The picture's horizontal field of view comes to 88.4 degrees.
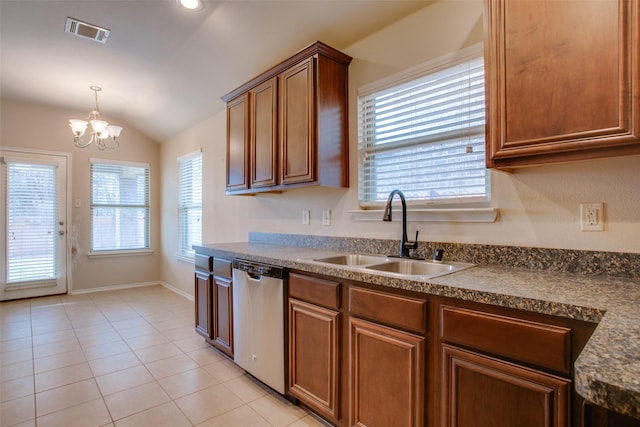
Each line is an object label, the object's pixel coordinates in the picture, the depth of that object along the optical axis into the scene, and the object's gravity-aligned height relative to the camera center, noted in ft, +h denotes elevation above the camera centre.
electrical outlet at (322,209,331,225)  8.90 -0.10
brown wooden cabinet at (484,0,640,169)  3.88 +1.72
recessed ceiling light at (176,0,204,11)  8.18 +5.31
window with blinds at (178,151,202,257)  15.55 +0.57
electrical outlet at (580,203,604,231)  4.88 -0.07
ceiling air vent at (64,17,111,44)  9.29 +5.38
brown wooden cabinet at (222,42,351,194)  7.78 +2.36
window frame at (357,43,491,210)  6.16 +2.33
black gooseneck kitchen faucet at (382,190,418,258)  6.55 -0.37
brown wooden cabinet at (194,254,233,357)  8.65 -2.48
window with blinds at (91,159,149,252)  17.17 +0.45
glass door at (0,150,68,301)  14.84 -0.47
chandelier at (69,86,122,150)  11.09 +3.00
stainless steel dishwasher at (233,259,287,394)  6.96 -2.42
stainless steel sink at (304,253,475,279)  6.07 -1.02
